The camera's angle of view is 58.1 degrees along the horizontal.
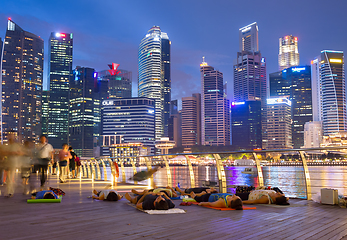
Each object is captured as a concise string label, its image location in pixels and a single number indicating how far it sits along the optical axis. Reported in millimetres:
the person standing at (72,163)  17044
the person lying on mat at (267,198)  6695
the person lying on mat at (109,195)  7523
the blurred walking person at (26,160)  8776
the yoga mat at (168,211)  5473
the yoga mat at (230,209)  5922
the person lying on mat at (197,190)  7554
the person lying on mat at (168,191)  7322
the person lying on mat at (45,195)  7203
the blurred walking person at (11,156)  8273
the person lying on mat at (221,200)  5891
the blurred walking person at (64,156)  13836
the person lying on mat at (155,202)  5688
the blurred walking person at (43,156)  9250
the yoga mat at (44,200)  6992
